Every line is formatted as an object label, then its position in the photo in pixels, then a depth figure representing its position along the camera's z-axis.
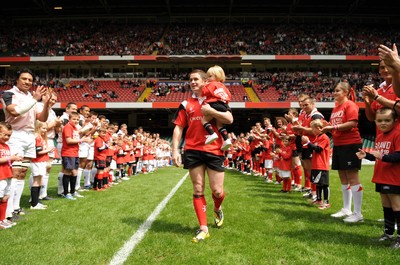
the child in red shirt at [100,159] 9.56
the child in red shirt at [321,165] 6.34
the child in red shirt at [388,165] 3.82
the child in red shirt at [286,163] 8.75
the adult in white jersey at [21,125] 4.98
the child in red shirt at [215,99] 4.21
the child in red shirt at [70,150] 7.62
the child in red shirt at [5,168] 4.70
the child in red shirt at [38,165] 6.46
